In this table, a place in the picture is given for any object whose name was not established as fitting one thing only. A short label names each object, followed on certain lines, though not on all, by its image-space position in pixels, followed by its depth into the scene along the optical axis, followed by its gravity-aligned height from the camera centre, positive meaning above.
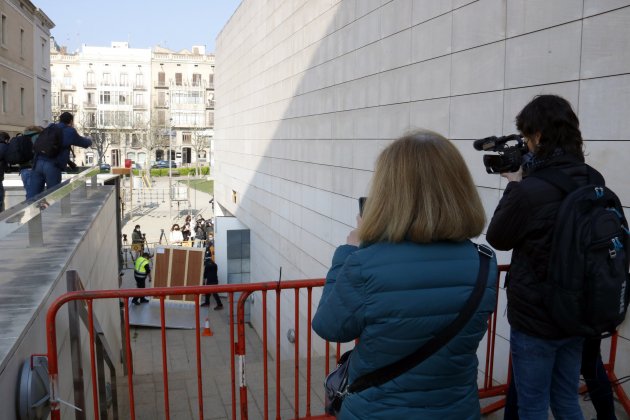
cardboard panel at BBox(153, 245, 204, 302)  18.70 -3.65
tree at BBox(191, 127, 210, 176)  75.56 +1.58
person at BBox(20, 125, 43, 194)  10.01 +0.23
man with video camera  2.95 -0.48
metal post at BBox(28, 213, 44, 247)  4.99 -0.73
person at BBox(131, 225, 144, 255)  23.96 -3.87
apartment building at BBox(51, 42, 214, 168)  77.94 +7.96
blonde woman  2.02 -0.44
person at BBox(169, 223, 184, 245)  26.47 -3.86
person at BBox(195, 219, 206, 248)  28.61 -4.11
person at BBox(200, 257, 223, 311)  19.25 -4.11
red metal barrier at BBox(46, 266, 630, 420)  3.28 -1.26
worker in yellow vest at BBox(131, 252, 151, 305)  18.11 -3.72
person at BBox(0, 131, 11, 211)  10.12 -0.15
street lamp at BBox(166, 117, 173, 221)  39.41 -3.05
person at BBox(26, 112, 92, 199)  8.98 -0.21
